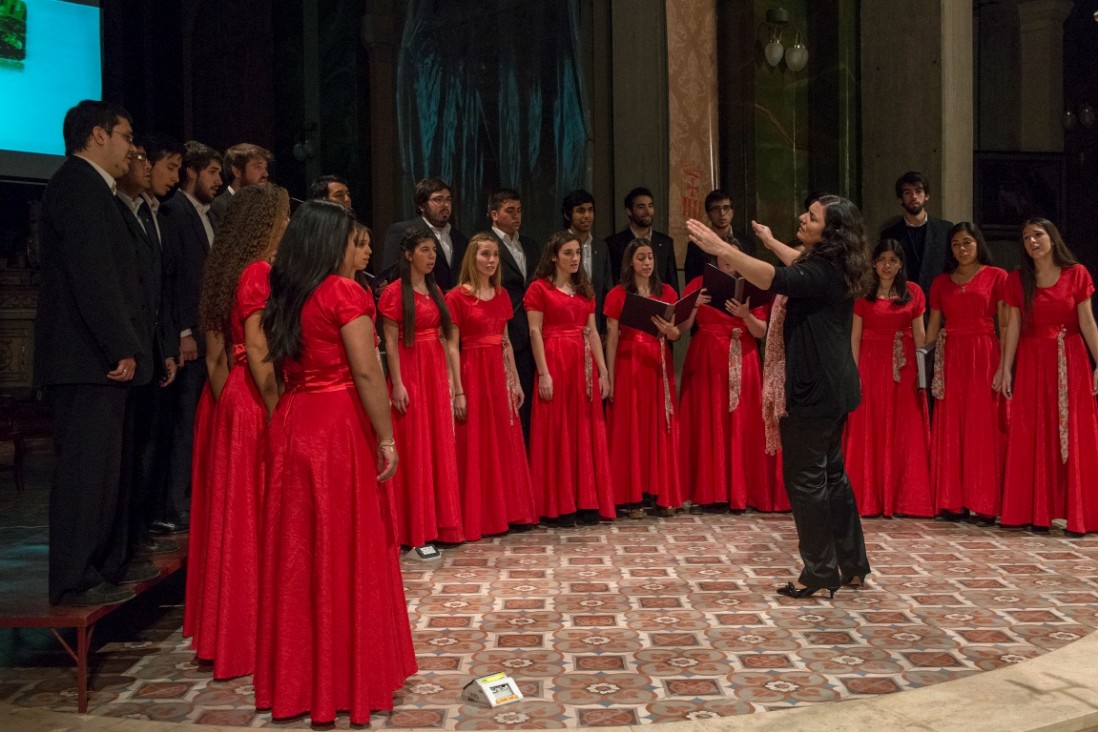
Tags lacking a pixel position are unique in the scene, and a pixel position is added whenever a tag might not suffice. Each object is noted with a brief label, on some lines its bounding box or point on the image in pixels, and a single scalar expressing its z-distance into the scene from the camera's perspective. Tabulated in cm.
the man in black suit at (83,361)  353
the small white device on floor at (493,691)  332
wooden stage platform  335
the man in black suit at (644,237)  668
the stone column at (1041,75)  1088
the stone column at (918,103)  741
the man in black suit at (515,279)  617
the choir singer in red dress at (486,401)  566
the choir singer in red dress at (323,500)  316
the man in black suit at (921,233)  654
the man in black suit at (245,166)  486
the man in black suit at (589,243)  646
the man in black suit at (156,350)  409
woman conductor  435
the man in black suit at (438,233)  564
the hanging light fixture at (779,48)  775
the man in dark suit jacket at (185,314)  461
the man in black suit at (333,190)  533
